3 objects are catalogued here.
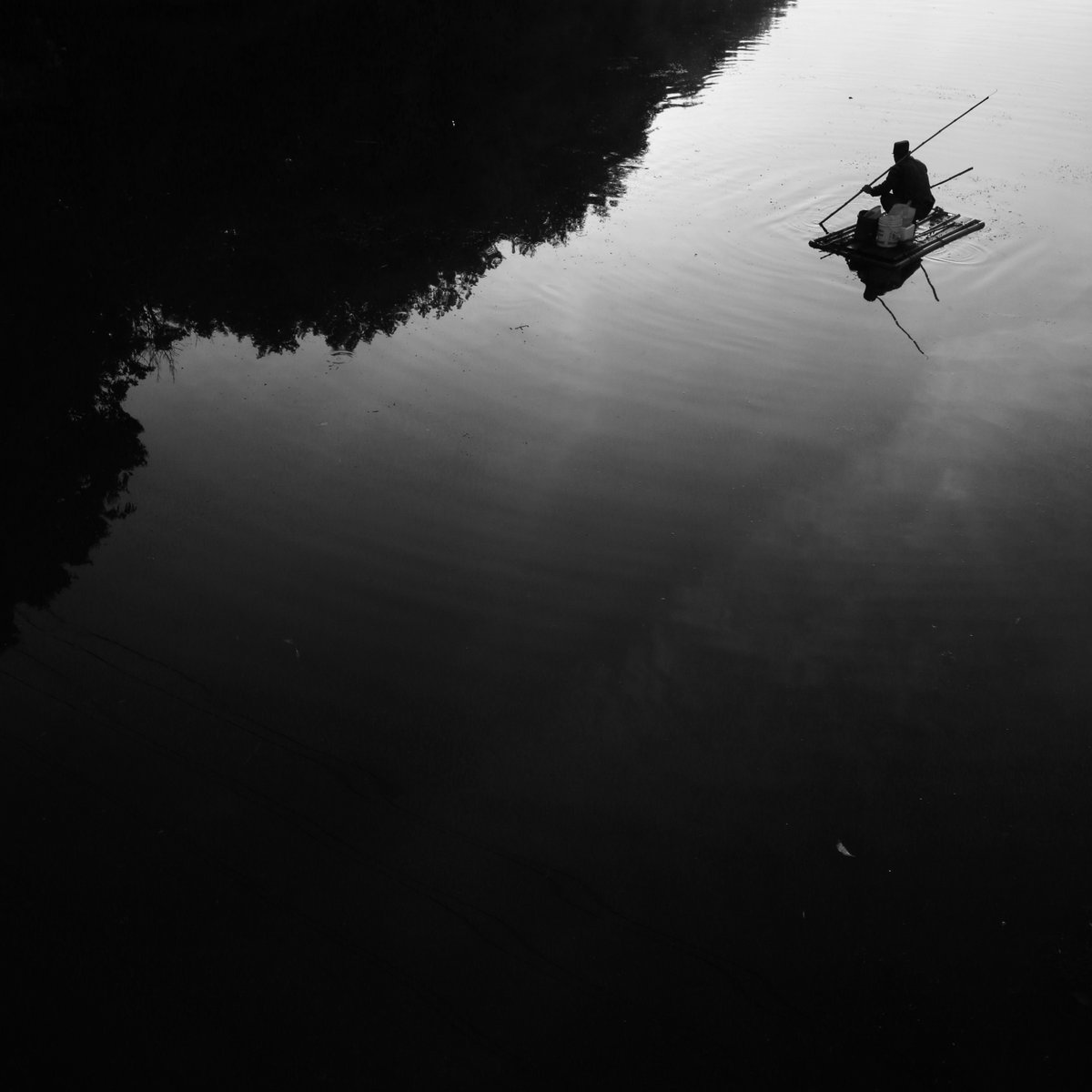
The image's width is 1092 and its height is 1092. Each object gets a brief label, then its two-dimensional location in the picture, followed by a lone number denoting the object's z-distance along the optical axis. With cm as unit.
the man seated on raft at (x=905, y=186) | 1210
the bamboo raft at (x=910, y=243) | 1223
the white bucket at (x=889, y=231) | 1216
